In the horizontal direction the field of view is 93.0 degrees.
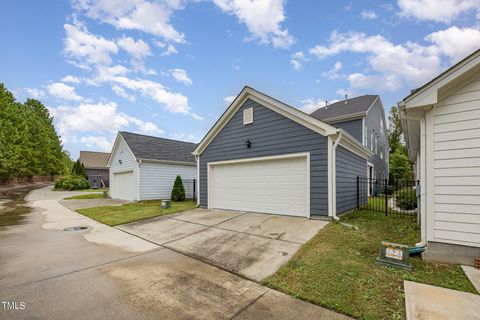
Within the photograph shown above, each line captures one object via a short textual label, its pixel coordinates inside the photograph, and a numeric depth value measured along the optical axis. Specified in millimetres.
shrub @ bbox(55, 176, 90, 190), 27156
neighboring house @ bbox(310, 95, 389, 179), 14695
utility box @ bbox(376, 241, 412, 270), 3988
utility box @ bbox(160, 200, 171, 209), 10922
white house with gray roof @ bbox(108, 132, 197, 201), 14508
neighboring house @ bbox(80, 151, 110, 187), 36469
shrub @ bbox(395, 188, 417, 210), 9859
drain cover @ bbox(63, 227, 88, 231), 7566
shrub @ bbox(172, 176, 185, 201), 14320
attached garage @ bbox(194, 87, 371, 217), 7156
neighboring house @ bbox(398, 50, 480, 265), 4023
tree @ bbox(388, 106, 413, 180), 22312
